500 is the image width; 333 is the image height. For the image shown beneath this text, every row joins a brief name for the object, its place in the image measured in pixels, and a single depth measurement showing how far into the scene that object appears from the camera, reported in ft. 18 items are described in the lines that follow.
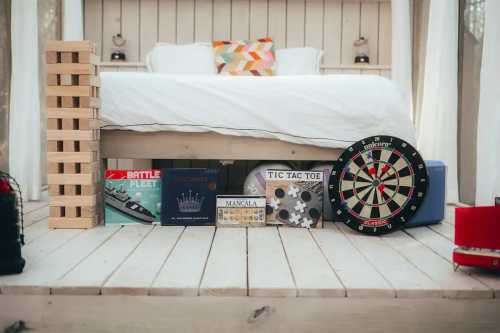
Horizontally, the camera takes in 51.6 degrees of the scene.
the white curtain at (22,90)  9.30
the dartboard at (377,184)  6.50
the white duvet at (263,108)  7.17
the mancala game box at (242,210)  7.14
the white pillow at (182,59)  11.70
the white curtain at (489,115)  7.54
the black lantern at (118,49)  12.23
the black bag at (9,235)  4.66
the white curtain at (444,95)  9.12
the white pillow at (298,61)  11.94
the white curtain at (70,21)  11.44
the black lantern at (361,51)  12.35
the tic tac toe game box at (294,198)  7.11
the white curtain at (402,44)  11.37
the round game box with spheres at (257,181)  7.64
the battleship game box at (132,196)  7.13
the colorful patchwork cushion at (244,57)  11.59
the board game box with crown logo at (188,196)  7.13
